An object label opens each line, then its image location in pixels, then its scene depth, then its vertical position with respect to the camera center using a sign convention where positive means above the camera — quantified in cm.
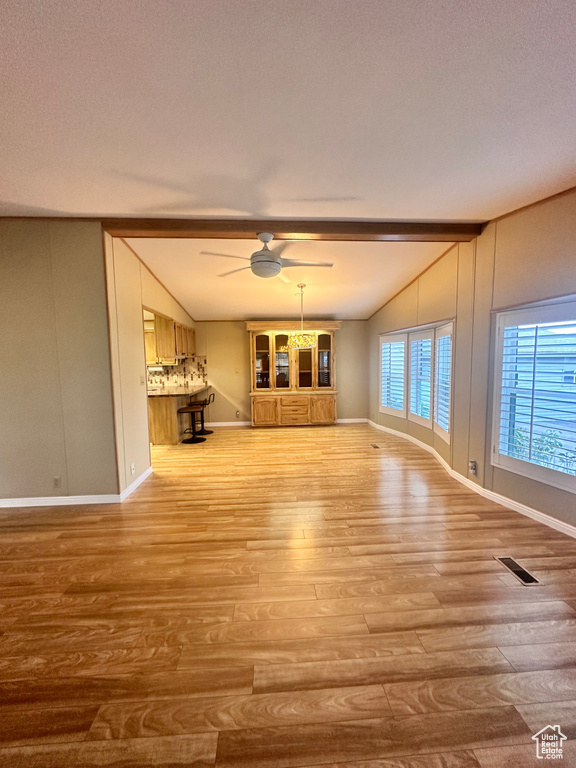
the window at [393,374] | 542 -21
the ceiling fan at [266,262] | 295 +113
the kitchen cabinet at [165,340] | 487 +49
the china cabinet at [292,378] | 623 -30
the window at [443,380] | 388 -25
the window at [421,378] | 459 -25
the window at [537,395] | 231 -30
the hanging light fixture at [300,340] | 506 +46
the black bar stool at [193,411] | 527 -89
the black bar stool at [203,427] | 568 -124
